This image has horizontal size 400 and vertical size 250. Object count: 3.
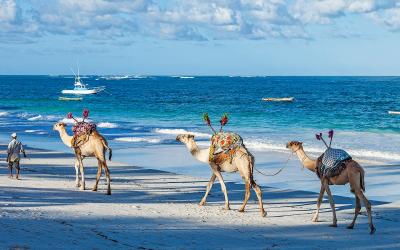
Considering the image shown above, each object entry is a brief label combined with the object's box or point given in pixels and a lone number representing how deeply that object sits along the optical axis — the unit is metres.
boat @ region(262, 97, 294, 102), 84.92
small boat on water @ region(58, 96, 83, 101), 95.11
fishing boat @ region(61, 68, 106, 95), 104.81
